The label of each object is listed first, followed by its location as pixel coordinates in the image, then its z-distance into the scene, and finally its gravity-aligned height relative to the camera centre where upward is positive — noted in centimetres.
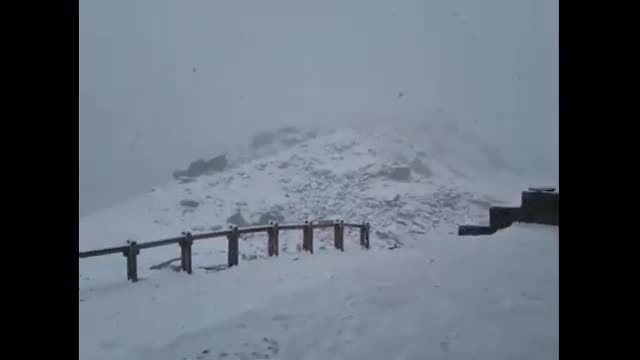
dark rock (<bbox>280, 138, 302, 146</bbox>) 6669 +520
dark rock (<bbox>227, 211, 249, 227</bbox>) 3834 -227
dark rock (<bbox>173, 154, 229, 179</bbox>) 5326 +175
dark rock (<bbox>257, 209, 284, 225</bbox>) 3891 -213
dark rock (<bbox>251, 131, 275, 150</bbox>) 6775 +518
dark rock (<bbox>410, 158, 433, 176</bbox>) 5369 +173
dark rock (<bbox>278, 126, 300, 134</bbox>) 7025 +669
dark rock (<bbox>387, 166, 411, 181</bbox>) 4778 +107
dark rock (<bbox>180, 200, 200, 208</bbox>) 4170 -125
